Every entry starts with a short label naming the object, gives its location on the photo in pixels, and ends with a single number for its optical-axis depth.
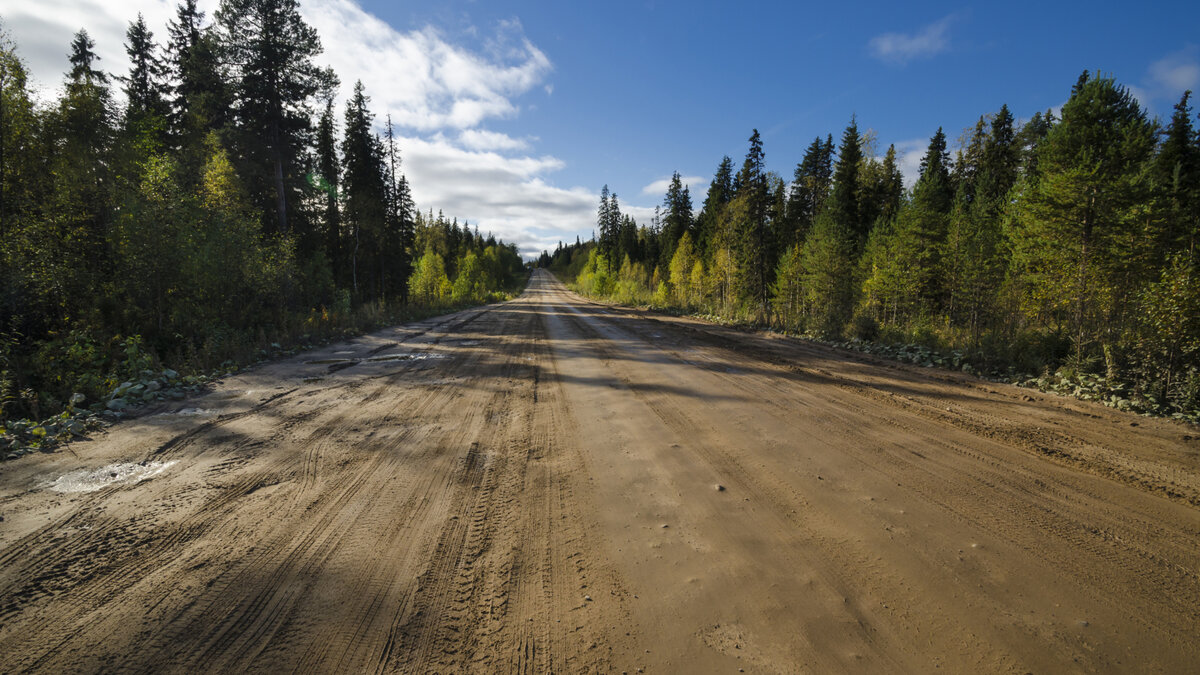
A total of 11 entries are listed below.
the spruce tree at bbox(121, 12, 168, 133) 20.03
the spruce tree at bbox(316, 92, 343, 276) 28.19
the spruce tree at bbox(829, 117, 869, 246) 28.45
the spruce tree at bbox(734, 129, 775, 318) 26.28
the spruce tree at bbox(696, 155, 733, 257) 38.78
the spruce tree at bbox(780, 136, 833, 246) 32.78
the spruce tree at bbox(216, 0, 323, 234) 15.96
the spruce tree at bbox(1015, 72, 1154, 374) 9.18
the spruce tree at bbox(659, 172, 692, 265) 50.50
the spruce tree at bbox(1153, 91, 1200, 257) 12.38
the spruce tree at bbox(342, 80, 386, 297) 27.23
